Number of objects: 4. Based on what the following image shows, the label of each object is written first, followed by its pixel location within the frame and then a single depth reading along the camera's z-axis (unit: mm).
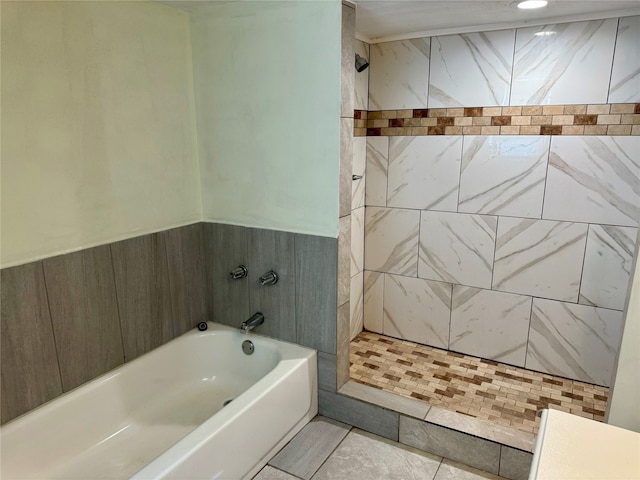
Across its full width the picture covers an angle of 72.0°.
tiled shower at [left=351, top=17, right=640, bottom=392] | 2322
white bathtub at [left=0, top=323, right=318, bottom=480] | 1709
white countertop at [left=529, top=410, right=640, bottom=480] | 1151
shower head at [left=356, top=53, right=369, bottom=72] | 2398
